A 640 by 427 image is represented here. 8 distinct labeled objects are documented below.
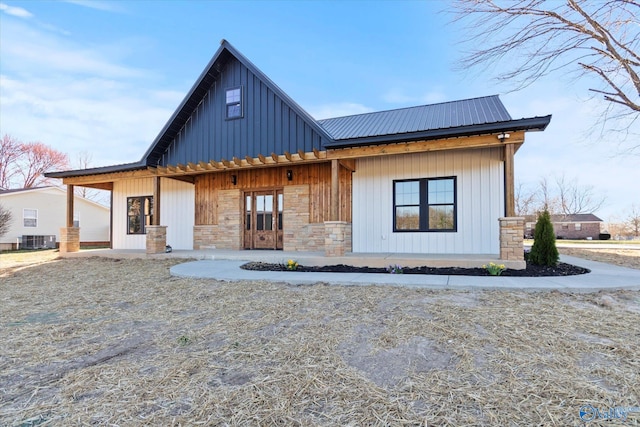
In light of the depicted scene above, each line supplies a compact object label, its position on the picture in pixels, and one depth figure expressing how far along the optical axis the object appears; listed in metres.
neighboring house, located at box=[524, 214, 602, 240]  36.34
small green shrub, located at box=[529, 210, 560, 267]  7.05
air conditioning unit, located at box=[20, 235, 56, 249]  18.31
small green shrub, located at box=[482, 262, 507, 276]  6.18
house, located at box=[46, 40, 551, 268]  8.05
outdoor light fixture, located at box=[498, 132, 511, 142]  6.79
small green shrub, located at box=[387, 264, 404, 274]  6.72
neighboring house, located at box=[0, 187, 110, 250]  17.92
